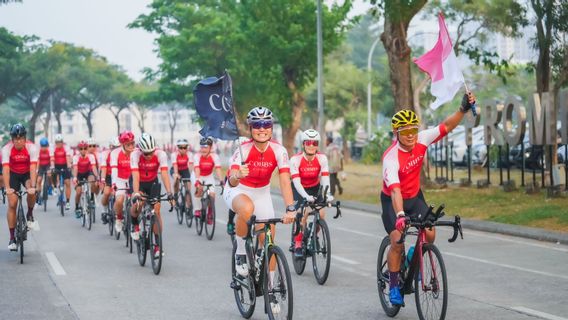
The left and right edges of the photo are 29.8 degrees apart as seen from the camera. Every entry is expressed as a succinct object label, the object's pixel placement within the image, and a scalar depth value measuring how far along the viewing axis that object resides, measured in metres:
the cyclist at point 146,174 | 14.37
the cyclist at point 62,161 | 26.45
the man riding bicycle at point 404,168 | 9.45
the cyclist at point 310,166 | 14.04
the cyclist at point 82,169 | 23.19
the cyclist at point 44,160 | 27.81
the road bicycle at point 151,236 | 13.71
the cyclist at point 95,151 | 22.98
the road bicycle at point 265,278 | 8.95
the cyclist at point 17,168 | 15.34
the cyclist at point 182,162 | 21.58
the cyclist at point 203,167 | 19.78
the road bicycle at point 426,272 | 8.72
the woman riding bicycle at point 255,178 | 9.77
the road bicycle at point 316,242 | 12.70
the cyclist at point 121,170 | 16.73
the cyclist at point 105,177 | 20.75
